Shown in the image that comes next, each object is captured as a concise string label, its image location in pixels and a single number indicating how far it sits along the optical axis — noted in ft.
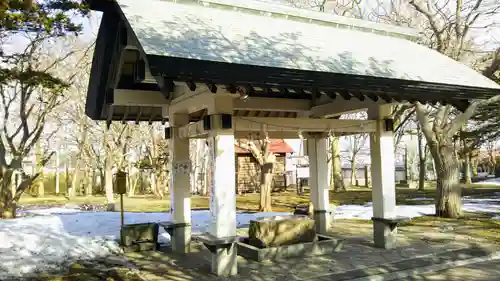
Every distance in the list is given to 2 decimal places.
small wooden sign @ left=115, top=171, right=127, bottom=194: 31.53
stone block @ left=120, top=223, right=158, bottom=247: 30.07
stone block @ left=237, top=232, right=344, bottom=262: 25.80
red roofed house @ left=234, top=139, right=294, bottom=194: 100.17
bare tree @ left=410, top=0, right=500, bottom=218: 41.50
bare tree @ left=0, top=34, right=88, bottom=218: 46.35
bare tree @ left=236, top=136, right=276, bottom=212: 51.12
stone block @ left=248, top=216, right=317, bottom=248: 26.96
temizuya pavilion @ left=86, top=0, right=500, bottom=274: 20.24
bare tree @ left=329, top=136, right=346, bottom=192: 93.35
